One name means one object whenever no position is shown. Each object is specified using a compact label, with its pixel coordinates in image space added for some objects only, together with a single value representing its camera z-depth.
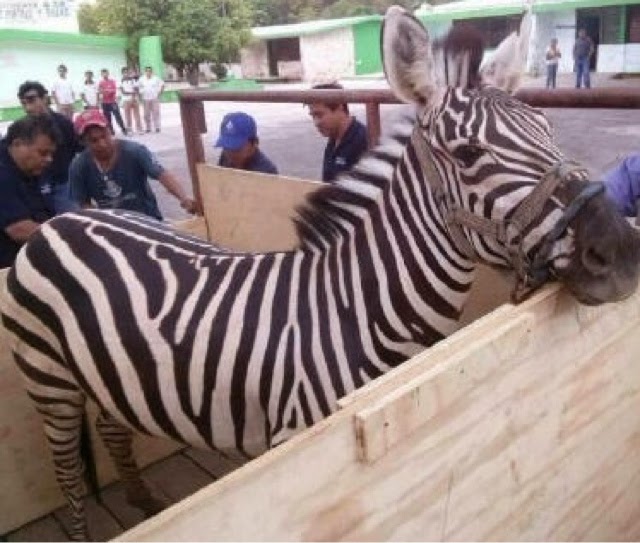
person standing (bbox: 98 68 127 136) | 18.91
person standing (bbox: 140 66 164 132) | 18.61
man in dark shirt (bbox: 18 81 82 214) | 4.16
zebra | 1.64
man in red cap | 3.86
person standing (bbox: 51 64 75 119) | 18.99
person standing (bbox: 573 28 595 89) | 20.28
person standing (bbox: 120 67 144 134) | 19.53
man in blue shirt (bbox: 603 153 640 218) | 2.55
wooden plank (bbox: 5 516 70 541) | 2.91
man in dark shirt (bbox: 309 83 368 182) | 3.42
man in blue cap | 3.72
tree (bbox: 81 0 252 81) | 33.44
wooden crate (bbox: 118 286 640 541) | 1.01
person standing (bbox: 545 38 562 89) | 20.67
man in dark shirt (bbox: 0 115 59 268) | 3.32
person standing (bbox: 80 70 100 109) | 20.31
